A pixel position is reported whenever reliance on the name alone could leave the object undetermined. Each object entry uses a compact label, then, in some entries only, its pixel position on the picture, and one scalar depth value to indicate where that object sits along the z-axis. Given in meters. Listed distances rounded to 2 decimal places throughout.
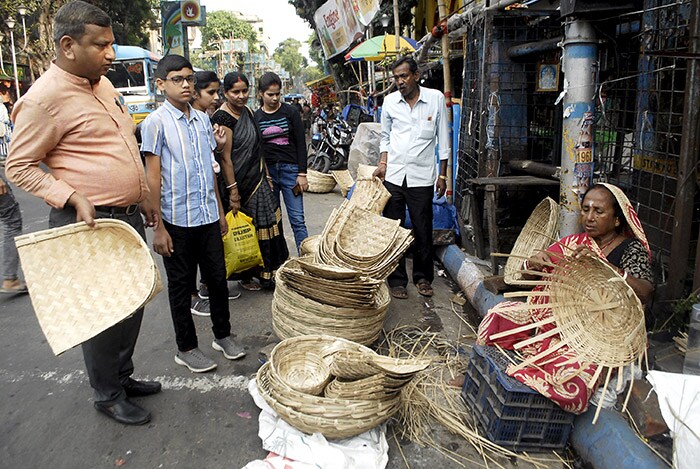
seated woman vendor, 2.38
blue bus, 16.14
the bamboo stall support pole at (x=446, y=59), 6.05
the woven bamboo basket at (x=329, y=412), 2.38
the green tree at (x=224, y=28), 56.25
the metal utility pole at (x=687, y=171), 2.63
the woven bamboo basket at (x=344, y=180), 8.70
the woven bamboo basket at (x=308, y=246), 4.46
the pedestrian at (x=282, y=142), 4.47
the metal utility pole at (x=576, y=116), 3.16
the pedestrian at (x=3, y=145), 14.12
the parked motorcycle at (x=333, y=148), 11.20
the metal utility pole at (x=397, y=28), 8.78
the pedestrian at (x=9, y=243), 4.56
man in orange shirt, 2.26
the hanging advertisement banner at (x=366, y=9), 10.07
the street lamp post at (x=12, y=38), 18.22
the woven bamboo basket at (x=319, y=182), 9.81
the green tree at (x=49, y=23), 18.50
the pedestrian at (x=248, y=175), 4.07
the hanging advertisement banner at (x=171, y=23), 24.33
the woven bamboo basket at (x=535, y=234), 3.90
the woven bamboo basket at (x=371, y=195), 4.82
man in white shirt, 4.28
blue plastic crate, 2.40
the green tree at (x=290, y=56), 93.88
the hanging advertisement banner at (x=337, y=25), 12.78
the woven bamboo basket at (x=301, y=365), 2.66
